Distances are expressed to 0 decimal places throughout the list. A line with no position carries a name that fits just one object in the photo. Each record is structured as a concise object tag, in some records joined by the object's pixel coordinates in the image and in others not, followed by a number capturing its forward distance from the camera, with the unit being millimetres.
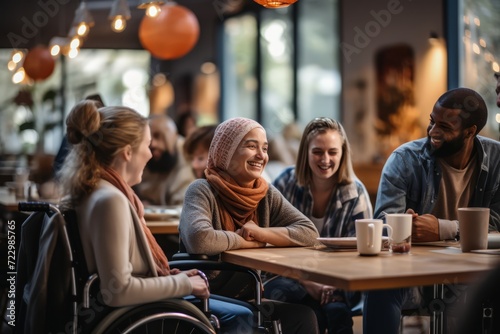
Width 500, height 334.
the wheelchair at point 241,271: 4293
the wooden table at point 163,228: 6258
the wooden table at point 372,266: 3345
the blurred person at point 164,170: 8865
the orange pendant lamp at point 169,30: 9120
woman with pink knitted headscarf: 4581
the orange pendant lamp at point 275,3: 5233
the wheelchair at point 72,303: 3573
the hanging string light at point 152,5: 7844
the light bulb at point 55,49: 10742
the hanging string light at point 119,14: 8804
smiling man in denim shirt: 5076
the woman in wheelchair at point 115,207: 3591
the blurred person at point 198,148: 7109
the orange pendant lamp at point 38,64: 11587
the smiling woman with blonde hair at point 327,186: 5532
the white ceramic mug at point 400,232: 4211
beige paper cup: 4268
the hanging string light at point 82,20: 9673
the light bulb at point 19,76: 11775
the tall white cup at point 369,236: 4083
